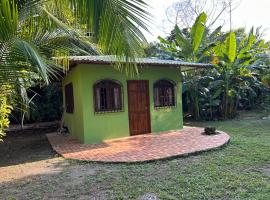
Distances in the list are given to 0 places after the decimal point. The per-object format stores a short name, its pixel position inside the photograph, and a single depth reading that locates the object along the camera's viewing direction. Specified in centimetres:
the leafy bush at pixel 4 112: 477
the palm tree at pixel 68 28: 226
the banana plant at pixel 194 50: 1019
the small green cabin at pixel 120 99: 716
